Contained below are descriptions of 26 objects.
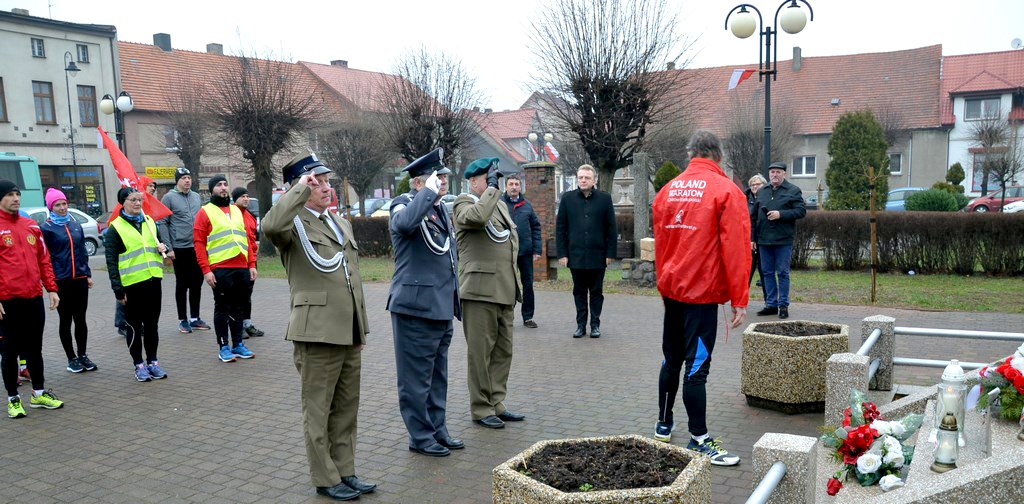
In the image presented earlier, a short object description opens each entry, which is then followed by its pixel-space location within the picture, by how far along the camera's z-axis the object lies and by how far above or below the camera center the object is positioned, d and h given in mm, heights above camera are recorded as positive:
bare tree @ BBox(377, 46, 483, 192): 24953 +2871
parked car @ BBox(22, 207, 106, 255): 26641 -978
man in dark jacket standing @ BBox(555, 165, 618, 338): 9289 -629
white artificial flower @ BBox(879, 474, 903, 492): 3887 -1547
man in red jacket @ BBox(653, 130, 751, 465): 4645 -481
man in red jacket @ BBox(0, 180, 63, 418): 6457 -810
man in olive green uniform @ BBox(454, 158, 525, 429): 5875 -816
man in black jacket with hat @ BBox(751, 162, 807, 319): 10047 -645
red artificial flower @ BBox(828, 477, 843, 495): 3809 -1534
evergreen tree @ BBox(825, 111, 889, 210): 30641 +1066
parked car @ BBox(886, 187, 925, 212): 30761 -830
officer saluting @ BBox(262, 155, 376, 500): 4441 -752
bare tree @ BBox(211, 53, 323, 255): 21266 +2395
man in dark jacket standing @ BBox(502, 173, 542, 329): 10094 -594
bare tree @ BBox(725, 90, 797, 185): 35938 +2259
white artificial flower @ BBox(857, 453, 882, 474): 3943 -1465
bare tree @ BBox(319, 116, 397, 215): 36875 +2257
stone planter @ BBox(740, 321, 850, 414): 5785 -1416
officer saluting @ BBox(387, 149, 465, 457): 5168 -732
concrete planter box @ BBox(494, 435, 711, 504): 2734 -1110
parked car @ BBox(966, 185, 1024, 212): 33250 -1011
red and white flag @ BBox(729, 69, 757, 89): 13055 +1899
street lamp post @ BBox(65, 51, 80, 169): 36762 +4015
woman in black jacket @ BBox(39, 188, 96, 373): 7676 -689
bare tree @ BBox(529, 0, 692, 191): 17344 +2670
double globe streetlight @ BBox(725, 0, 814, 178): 13008 +2728
